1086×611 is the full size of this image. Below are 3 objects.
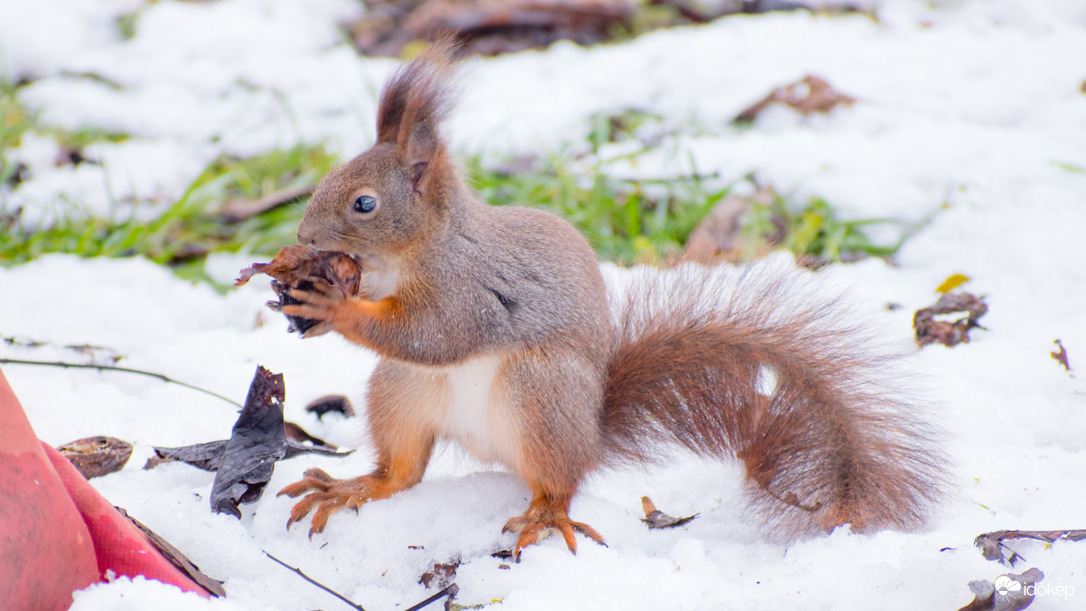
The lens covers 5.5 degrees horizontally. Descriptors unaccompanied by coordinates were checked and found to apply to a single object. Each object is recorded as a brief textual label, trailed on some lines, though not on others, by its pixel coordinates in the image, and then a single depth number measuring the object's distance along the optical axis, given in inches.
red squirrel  203.6
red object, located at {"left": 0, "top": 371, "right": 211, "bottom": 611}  198.3
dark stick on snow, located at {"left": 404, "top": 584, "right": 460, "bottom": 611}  201.5
